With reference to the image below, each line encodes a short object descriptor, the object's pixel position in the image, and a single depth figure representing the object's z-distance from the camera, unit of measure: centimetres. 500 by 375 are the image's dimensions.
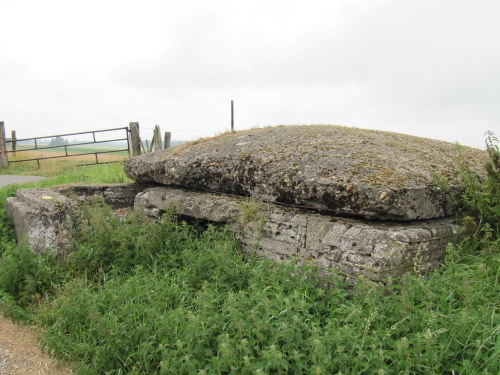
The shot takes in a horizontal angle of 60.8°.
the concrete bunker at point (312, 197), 395
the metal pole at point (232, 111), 1285
